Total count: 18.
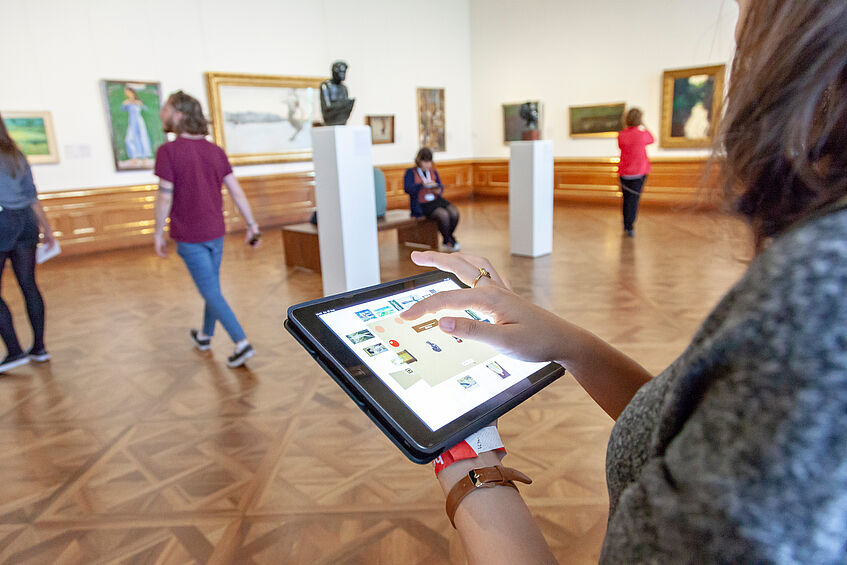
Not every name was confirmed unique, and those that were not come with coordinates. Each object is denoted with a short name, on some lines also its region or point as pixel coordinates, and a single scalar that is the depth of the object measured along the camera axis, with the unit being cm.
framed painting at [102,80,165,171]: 852
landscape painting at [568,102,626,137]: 1196
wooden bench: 675
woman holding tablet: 37
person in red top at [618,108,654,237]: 797
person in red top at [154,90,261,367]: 364
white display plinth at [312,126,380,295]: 484
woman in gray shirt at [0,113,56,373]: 381
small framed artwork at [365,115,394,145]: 1205
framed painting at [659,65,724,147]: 1061
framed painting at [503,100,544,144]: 1352
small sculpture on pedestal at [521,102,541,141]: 748
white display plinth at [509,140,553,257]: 734
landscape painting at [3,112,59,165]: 768
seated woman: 778
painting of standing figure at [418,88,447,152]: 1309
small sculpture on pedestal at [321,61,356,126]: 501
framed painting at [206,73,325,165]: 973
